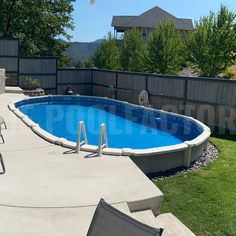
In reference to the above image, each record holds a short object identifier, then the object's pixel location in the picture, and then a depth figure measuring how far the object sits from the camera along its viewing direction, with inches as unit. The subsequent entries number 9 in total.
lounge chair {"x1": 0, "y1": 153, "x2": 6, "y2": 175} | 198.6
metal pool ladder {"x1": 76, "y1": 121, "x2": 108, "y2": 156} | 249.6
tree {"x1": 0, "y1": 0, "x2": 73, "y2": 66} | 980.3
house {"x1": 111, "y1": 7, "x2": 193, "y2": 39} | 1854.4
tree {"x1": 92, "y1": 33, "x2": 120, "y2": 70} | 1023.9
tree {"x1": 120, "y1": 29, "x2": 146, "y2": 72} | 959.4
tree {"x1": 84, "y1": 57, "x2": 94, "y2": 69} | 1687.6
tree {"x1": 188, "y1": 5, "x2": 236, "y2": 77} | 738.9
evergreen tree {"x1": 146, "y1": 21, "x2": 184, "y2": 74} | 806.0
